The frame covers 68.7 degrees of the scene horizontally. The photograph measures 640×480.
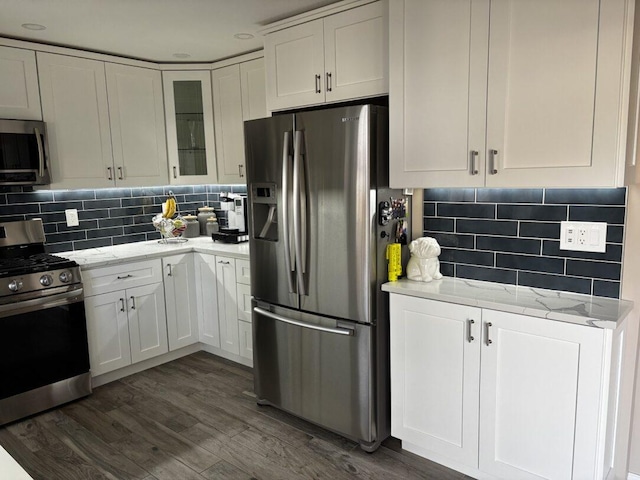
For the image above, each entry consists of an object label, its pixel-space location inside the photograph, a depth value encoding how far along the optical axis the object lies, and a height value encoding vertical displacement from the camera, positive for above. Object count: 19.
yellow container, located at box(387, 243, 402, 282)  2.41 -0.44
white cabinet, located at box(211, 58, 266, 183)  3.62 +0.56
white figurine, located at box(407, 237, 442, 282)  2.42 -0.45
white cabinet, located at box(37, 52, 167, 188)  3.30 +0.44
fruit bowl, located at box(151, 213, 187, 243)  3.90 -0.41
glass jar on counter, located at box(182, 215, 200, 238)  4.25 -0.44
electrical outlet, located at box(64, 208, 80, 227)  3.63 -0.28
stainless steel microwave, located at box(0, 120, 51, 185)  3.03 +0.19
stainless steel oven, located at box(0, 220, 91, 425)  2.80 -0.94
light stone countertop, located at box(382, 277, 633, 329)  1.85 -0.57
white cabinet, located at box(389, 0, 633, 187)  1.76 +0.33
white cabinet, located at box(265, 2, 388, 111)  2.45 +0.65
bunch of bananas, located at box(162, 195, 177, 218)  4.01 -0.26
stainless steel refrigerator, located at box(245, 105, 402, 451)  2.32 -0.43
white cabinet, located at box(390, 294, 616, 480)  1.85 -0.96
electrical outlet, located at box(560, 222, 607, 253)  2.09 -0.30
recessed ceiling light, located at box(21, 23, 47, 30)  2.86 +0.95
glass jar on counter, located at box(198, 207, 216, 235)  4.35 -0.35
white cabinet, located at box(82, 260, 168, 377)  3.24 -0.97
